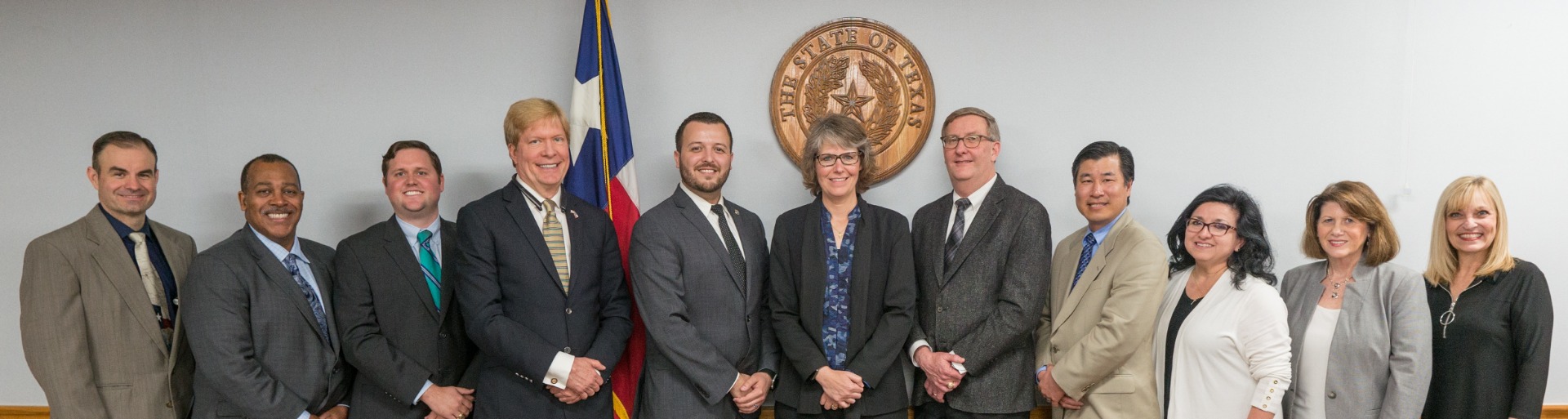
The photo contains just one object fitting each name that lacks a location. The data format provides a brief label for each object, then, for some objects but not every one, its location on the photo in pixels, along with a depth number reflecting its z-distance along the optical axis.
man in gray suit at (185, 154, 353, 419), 2.62
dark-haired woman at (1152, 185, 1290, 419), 2.48
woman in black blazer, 2.67
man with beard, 2.66
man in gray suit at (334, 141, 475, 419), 2.66
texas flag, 3.36
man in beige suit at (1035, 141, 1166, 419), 2.65
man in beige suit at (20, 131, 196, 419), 2.72
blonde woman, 2.66
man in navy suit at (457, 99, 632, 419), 2.57
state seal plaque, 3.54
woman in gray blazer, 2.63
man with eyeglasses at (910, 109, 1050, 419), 2.73
